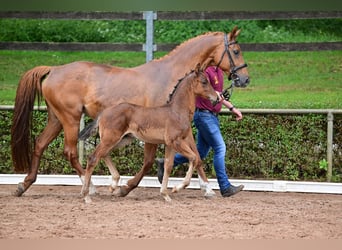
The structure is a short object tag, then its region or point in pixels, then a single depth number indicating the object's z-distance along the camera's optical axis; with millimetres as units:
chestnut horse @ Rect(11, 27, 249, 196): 16187
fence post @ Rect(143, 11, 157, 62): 21359
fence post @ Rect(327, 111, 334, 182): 18469
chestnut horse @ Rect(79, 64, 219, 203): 15453
